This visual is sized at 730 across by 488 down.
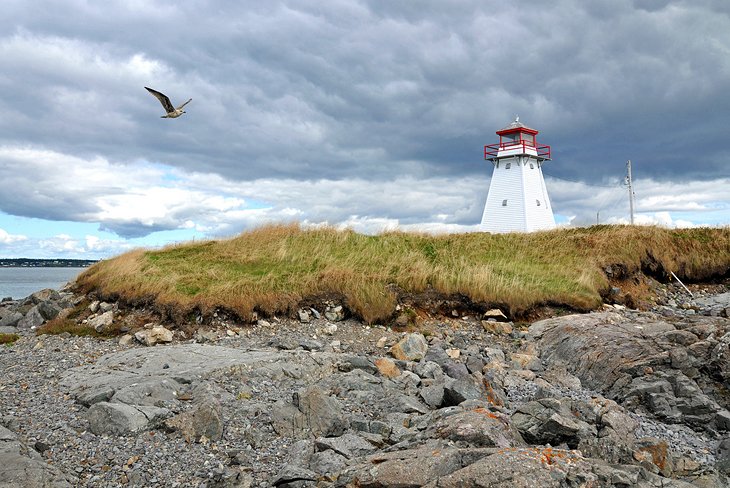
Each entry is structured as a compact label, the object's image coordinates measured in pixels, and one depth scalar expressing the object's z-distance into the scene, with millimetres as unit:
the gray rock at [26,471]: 8625
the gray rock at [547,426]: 9375
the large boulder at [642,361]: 12492
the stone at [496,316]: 21031
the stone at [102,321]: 19531
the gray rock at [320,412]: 10883
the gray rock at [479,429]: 8445
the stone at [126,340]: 18125
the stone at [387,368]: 14617
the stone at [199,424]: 10352
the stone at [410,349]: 16750
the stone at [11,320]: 21953
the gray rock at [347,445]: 9536
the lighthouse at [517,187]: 47312
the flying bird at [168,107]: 15468
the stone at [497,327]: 19812
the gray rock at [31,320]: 21500
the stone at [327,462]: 8961
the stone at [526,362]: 15907
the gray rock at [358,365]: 14828
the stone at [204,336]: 18328
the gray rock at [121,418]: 10422
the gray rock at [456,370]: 14552
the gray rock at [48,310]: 21734
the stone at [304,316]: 20109
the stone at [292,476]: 8737
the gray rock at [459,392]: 11930
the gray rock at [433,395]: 12453
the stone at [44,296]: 24302
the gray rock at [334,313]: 20438
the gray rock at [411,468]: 7840
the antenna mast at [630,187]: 50834
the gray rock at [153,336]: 18031
